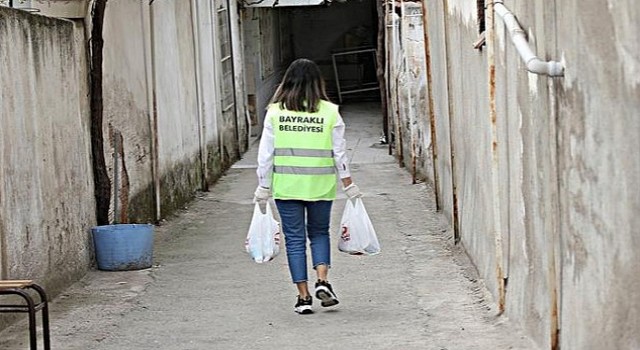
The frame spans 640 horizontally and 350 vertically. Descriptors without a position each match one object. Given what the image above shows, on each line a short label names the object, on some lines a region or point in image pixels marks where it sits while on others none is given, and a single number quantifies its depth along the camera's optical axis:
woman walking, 12.60
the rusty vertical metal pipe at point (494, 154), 11.70
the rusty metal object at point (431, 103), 20.03
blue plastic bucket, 15.60
